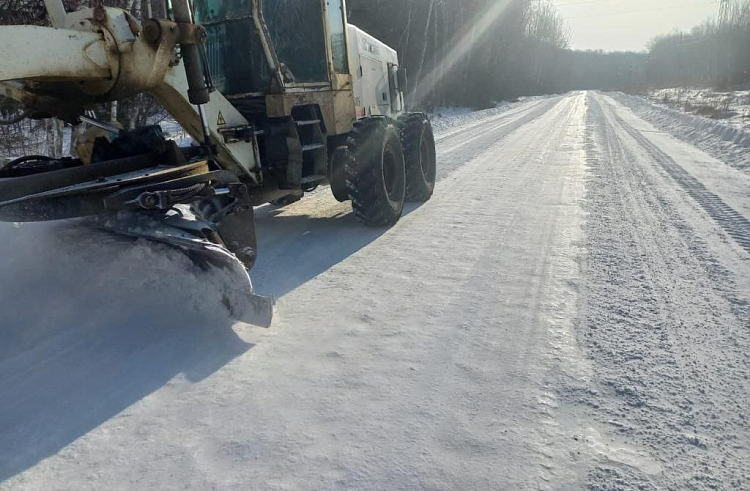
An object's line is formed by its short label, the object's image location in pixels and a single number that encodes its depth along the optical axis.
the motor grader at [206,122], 2.87
